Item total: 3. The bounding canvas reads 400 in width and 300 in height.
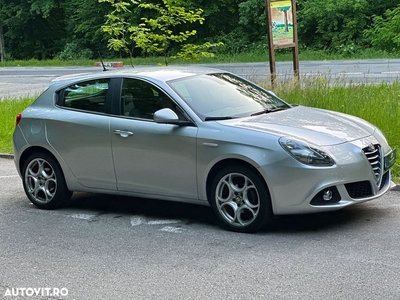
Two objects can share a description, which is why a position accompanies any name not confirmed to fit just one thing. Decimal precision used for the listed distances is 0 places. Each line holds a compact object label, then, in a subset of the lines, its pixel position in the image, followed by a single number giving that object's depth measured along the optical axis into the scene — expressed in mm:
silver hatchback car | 6758
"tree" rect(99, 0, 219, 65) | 15109
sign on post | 14500
